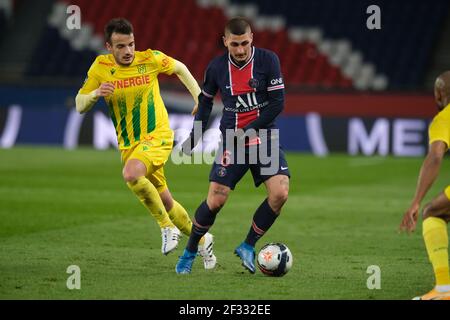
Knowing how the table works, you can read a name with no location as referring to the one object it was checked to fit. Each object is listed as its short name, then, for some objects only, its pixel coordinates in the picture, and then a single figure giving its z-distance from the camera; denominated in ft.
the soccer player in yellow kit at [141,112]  55.83
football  52.11
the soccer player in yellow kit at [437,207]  41.81
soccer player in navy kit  52.54
